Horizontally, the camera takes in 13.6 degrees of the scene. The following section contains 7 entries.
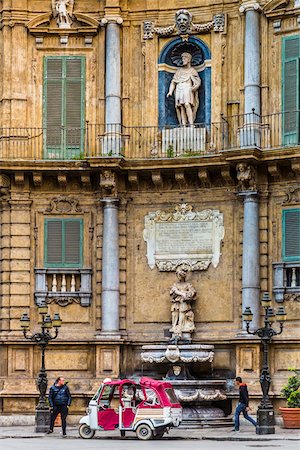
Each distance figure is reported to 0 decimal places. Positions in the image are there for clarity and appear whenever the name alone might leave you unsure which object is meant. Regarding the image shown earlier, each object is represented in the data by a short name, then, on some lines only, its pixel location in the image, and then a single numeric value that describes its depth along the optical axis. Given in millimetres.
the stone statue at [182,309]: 36656
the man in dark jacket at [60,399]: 32438
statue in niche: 37844
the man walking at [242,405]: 32906
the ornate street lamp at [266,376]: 32094
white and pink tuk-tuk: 30812
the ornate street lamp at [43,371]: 33719
